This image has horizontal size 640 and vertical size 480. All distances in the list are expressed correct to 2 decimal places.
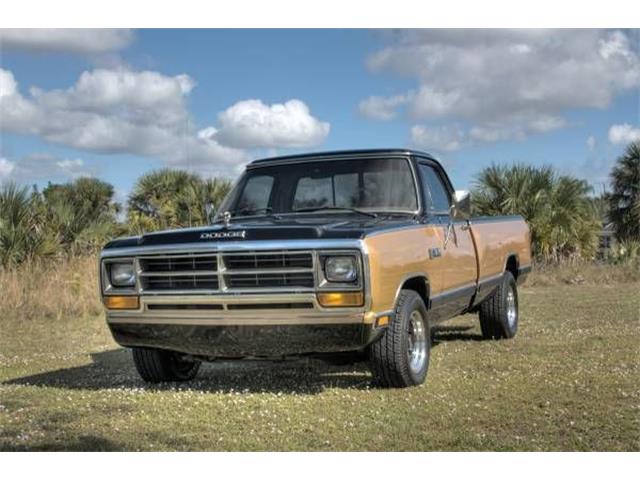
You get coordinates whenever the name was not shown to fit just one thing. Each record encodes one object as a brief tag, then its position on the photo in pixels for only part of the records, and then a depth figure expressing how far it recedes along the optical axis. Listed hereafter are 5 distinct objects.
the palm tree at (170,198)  19.77
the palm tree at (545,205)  19.84
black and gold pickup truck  5.38
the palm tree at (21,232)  14.61
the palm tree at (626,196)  22.67
